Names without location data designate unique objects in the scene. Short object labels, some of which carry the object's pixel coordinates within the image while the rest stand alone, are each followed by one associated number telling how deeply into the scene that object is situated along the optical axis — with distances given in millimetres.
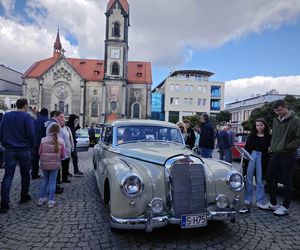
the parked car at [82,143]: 15090
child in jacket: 5805
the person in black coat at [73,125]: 9078
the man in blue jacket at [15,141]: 5508
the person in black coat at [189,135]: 9381
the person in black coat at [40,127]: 8211
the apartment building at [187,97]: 70688
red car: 14919
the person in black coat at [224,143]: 10344
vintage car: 3982
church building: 53000
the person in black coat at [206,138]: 8719
